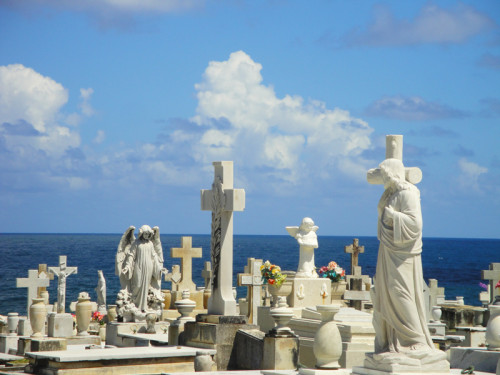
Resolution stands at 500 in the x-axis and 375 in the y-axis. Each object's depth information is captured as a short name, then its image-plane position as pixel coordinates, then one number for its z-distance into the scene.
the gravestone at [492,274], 24.70
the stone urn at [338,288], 20.03
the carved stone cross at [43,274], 26.51
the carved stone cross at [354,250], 31.97
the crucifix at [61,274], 22.53
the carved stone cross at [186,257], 25.77
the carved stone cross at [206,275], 27.86
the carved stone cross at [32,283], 23.53
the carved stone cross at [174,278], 27.89
